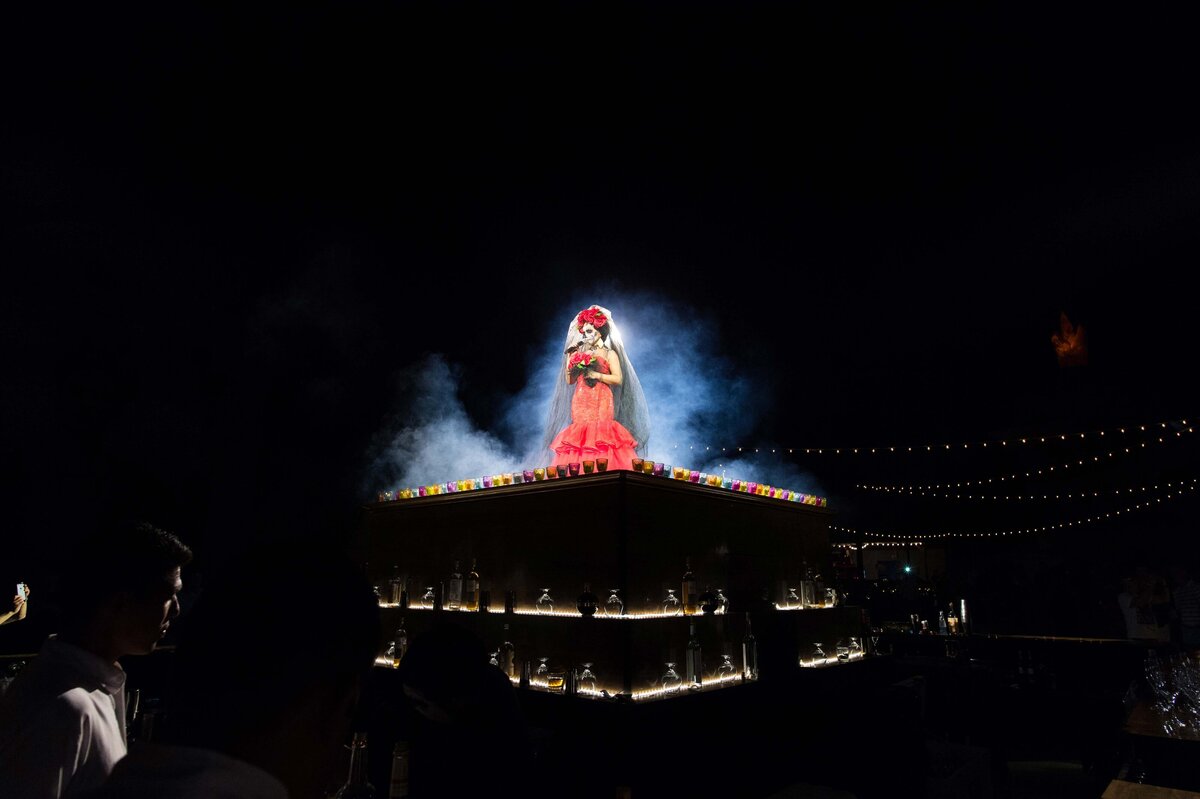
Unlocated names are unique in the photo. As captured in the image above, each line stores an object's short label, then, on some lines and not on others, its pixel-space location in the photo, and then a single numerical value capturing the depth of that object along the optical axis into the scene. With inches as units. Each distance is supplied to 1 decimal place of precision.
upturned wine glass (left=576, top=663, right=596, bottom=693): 186.2
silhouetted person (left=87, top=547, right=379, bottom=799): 41.3
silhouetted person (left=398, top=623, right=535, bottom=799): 90.1
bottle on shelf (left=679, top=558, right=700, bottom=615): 213.7
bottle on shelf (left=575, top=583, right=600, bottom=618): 192.5
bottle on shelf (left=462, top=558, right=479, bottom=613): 241.1
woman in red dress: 279.6
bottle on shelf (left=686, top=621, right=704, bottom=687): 196.5
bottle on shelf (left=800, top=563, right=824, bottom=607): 281.4
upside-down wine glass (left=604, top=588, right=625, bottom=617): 192.7
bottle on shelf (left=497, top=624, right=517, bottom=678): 207.5
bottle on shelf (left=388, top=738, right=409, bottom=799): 95.7
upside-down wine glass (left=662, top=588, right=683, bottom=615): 209.6
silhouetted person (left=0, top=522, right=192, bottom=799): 73.1
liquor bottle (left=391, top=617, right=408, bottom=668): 245.6
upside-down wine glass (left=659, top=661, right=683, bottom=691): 191.6
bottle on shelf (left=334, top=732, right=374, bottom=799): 89.4
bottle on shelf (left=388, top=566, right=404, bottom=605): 277.7
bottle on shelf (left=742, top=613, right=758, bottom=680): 222.5
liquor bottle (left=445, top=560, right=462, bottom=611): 246.4
